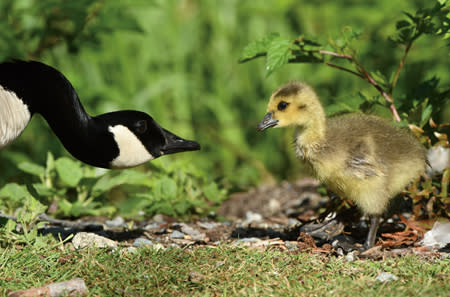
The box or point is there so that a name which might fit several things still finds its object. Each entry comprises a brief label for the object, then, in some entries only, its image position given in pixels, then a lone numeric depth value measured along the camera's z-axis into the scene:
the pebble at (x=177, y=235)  9.02
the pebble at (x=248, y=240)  8.37
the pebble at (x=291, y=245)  7.96
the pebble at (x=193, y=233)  9.02
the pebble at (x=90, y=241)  7.85
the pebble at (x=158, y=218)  10.61
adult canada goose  8.12
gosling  7.98
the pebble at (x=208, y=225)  9.76
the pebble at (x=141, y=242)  8.32
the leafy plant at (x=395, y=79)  8.54
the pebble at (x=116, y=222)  10.15
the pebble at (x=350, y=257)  7.54
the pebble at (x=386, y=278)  6.59
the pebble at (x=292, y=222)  9.85
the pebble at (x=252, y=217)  10.60
